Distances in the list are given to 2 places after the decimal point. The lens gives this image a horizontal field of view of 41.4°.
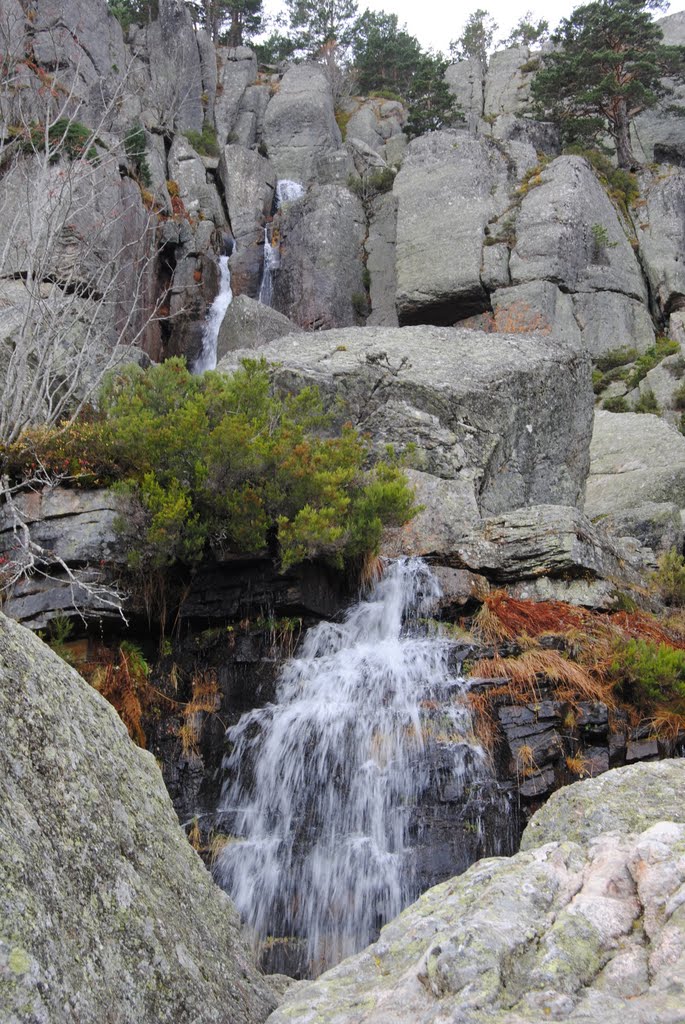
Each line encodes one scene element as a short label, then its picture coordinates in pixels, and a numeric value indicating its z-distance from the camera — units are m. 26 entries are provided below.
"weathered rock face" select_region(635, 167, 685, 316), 30.02
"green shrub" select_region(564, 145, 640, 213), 31.78
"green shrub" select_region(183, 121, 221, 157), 35.53
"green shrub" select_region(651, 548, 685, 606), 11.96
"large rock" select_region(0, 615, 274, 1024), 2.49
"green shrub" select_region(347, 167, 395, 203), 31.89
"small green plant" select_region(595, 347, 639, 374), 27.27
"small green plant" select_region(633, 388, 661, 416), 25.17
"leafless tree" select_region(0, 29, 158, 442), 8.88
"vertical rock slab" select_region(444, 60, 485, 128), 40.66
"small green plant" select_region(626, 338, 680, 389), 26.30
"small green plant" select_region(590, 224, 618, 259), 28.00
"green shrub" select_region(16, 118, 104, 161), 19.14
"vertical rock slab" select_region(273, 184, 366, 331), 27.94
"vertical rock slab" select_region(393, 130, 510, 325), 26.48
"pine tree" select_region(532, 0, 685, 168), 32.62
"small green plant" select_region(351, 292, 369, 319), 28.67
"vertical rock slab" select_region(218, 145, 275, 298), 29.11
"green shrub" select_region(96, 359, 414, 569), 9.45
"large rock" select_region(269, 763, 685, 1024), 2.64
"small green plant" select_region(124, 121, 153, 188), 26.25
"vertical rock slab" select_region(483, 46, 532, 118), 39.98
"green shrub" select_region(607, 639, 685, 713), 8.15
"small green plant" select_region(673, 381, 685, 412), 25.31
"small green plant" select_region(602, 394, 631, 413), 25.44
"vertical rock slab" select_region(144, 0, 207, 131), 36.38
